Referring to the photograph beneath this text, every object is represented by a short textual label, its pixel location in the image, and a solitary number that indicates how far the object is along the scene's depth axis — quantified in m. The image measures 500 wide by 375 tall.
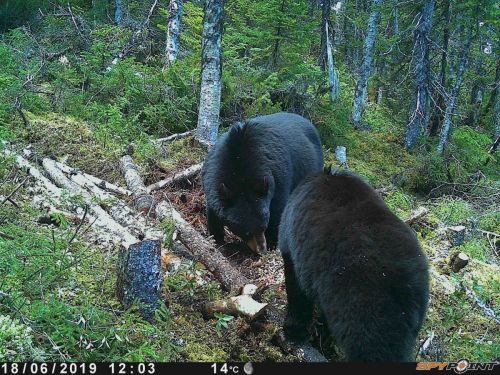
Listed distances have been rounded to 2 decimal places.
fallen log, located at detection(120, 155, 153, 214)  6.56
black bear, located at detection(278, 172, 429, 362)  2.98
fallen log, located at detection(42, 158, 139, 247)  4.64
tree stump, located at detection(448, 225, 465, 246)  6.99
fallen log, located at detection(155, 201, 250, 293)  4.83
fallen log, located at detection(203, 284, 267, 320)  4.22
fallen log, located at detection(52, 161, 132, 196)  6.98
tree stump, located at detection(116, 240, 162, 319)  3.81
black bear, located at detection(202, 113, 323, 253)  5.96
